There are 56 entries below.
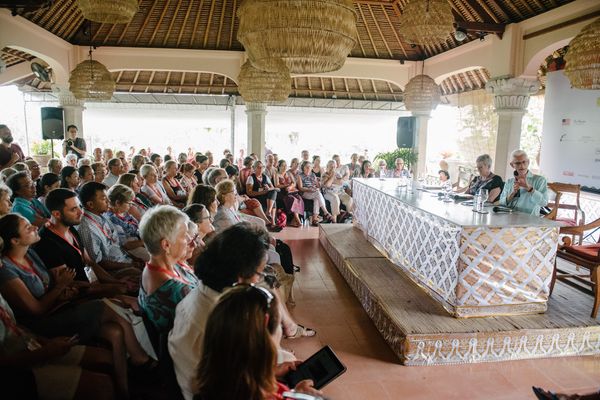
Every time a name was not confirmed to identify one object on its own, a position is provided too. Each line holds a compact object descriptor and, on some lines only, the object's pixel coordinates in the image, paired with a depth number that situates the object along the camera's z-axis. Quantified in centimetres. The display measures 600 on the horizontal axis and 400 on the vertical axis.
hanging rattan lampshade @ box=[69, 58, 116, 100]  680
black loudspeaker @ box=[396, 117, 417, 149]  1152
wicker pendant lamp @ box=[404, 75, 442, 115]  734
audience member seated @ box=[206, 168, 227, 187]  613
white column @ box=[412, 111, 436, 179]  1176
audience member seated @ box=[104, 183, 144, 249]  430
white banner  763
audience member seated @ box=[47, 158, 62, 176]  657
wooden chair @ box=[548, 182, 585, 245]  624
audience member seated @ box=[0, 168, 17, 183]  494
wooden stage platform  356
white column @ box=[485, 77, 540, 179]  814
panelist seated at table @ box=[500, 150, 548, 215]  477
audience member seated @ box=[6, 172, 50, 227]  423
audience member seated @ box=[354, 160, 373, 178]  1001
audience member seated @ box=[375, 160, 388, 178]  979
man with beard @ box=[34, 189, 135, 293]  304
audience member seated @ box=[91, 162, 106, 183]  670
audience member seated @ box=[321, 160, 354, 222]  916
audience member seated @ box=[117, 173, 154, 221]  510
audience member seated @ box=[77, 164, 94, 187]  611
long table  376
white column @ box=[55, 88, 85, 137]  1066
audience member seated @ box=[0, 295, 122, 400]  214
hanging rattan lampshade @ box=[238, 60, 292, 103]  545
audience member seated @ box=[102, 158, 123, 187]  677
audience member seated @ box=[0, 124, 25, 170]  639
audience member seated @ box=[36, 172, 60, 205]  499
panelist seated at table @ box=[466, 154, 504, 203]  562
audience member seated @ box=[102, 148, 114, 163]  1028
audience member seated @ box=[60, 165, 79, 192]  550
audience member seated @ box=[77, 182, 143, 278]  375
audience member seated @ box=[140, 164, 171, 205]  605
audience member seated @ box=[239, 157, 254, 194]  831
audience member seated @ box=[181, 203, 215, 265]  375
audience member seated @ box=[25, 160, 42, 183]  609
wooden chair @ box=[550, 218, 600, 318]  399
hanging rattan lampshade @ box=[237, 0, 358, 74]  242
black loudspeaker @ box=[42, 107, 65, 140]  1023
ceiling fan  1088
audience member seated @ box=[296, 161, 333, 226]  895
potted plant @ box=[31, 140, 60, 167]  1234
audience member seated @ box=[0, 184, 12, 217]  341
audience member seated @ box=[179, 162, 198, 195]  767
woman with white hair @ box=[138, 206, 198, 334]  238
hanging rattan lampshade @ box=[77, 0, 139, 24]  418
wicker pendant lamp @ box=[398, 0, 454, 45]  513
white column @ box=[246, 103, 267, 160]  1116
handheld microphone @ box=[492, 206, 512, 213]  442
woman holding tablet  147
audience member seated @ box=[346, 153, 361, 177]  1030
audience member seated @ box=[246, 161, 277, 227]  823
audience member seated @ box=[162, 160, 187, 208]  697
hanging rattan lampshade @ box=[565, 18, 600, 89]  426
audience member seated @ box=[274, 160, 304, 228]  871
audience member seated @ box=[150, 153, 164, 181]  902
